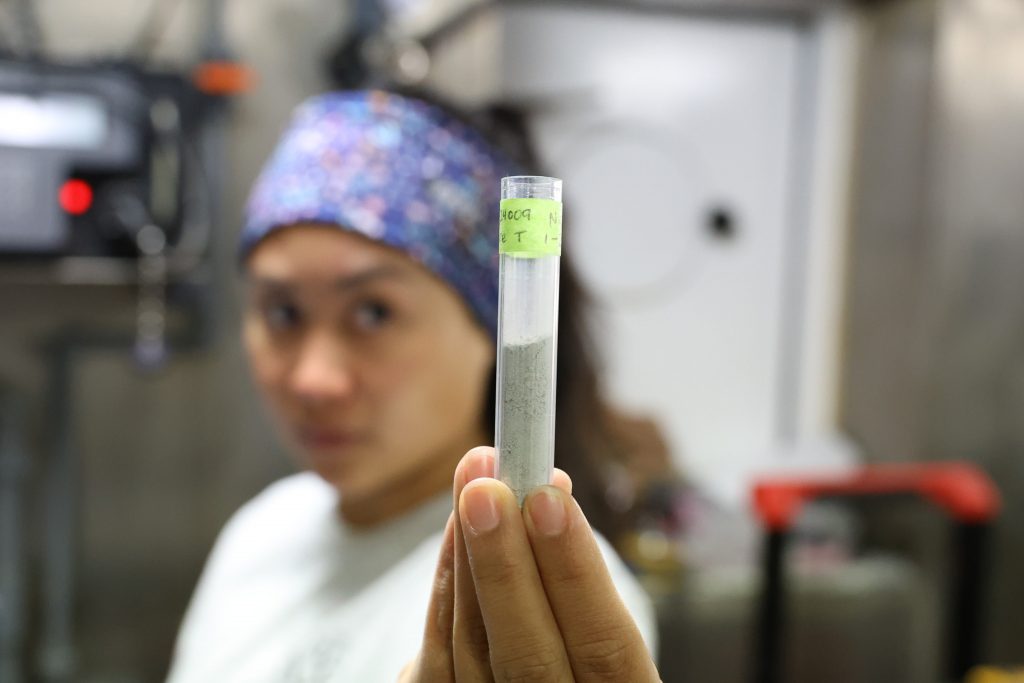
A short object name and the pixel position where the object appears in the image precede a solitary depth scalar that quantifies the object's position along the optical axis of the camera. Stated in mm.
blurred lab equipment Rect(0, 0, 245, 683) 1378
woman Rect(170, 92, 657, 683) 558
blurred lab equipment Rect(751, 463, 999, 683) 1336
